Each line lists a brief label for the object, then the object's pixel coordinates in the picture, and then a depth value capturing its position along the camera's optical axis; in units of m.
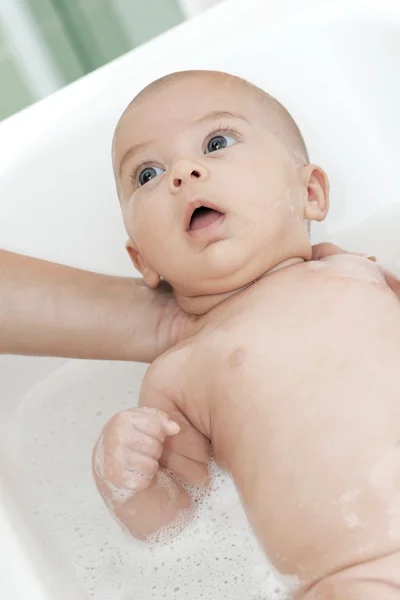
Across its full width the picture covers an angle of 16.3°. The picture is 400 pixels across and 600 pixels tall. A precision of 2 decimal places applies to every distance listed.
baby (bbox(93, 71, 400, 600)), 0.75
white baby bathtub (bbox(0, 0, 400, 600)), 0.97
